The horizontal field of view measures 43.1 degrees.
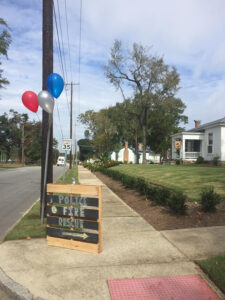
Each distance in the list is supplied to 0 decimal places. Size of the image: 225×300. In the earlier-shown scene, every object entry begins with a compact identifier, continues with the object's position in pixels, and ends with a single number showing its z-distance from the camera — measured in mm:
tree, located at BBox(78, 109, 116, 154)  61334
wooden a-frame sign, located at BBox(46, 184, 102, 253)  4859
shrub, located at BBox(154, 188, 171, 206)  7873
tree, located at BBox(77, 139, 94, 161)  109138
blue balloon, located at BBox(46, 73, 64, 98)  6340
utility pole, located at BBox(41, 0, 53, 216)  7094
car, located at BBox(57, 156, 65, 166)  70438
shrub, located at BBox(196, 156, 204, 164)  27453
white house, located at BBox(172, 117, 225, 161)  25078
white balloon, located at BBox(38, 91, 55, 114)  6066
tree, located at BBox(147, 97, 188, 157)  54625
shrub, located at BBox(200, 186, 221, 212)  6781
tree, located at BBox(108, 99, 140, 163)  38312
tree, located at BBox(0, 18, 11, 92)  32062
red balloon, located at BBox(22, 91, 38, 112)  6527
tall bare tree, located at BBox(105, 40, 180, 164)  34906
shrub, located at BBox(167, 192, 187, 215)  6820
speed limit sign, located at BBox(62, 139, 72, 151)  16838
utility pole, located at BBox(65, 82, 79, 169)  36166
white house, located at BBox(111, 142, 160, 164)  60794
